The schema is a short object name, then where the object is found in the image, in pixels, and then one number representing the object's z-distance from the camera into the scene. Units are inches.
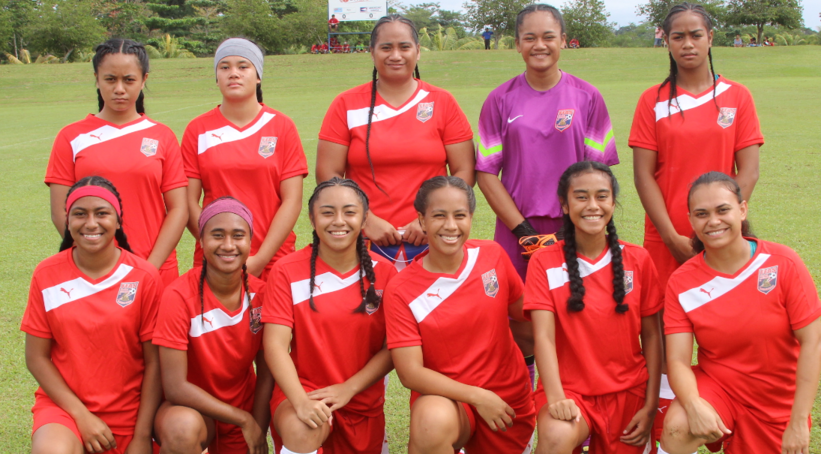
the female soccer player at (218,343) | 115.1
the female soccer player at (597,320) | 113.0
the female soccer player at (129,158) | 127.5
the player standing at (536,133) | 132.6
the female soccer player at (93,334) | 113.5
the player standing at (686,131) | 129.6
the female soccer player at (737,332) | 106.5
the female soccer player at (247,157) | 133.1
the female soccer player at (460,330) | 113.9
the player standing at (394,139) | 133.3
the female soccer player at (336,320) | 118.6
